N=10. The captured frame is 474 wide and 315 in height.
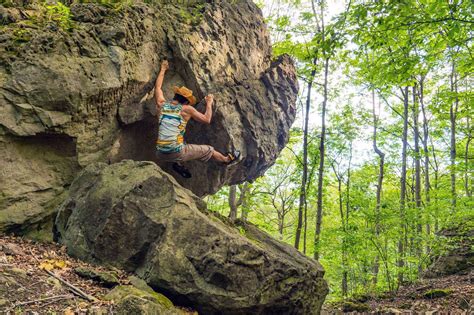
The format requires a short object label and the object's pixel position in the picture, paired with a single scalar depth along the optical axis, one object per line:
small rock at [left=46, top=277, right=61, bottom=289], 4.23
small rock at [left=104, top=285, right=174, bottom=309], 4.27
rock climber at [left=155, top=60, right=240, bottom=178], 7.84
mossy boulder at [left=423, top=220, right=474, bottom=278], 11.24
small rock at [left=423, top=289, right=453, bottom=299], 8.46
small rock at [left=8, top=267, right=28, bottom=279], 4.14
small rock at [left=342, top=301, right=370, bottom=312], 8.85
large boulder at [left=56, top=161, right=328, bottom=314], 5.13
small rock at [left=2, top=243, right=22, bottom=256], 4.78
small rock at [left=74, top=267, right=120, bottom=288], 4.72
